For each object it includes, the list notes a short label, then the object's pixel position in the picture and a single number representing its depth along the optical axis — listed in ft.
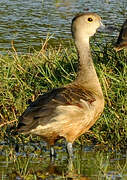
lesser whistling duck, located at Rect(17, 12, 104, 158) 44.91
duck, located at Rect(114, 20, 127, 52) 61.36
